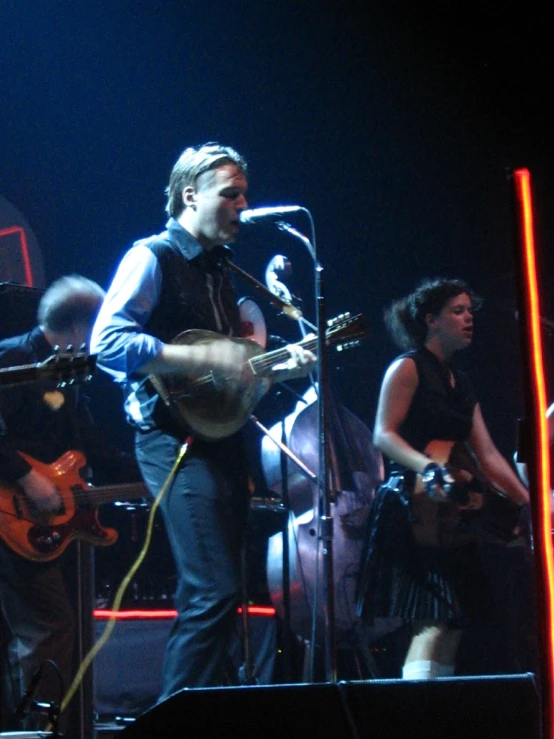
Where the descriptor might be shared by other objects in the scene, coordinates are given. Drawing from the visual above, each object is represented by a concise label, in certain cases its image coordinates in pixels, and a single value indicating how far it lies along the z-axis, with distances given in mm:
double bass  9570
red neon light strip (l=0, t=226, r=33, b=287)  10844
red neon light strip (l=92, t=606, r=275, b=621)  10016
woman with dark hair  8367
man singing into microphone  6445
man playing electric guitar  8805
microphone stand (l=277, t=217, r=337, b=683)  6531
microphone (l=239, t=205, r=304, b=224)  7551
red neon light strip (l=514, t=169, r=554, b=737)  3920
